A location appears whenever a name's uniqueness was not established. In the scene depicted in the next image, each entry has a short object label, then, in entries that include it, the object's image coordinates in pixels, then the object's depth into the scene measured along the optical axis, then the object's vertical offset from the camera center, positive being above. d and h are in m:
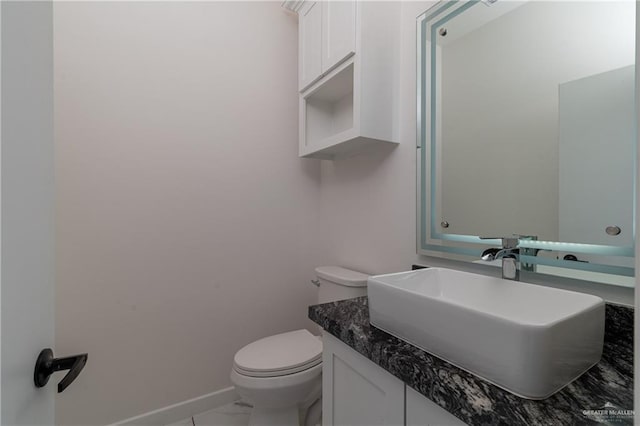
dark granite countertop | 0.44 -0.32
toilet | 1.17 -0.67
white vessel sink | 0.48 -0.24
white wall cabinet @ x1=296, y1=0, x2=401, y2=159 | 1.21 +0.68
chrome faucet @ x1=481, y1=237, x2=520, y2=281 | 0.82 -0.13
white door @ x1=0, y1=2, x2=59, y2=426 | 0.37 +0.01
